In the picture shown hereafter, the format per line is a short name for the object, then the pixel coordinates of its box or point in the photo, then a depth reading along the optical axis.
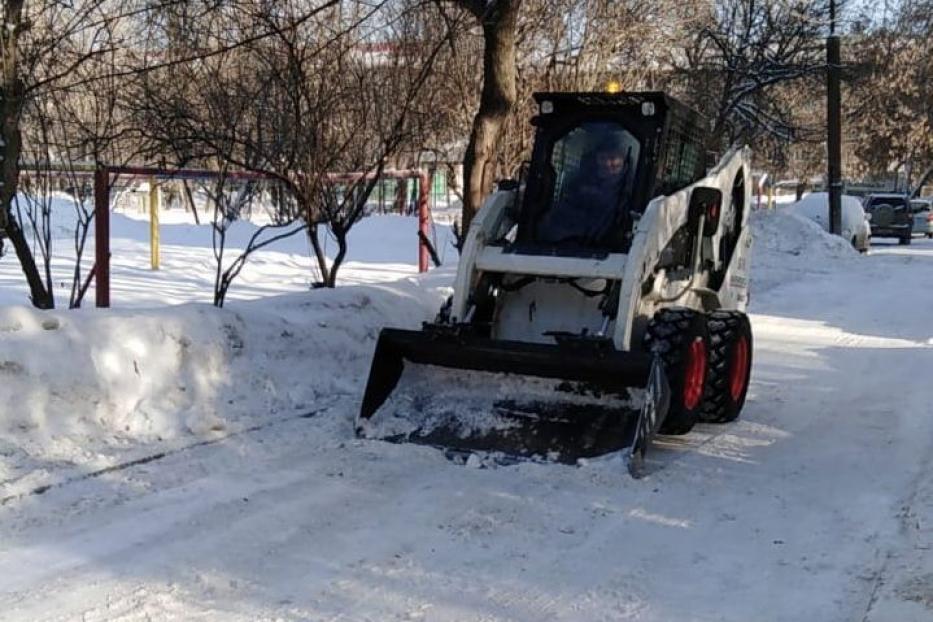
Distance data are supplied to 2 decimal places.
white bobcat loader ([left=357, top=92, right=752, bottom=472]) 6.64
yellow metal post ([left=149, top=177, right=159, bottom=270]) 18.33
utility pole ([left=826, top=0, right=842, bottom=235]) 25.33
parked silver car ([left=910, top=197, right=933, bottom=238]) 41.28
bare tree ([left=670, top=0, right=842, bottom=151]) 23.78
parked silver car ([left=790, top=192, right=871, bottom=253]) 30.02
